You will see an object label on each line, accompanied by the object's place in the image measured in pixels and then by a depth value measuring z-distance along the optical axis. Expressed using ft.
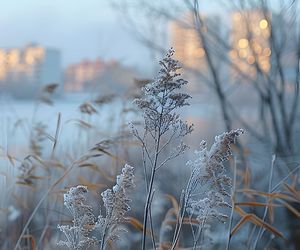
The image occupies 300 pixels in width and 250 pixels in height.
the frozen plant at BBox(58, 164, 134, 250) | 10.49
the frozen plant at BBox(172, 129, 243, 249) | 10.44
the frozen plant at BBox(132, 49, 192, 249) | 10.53
